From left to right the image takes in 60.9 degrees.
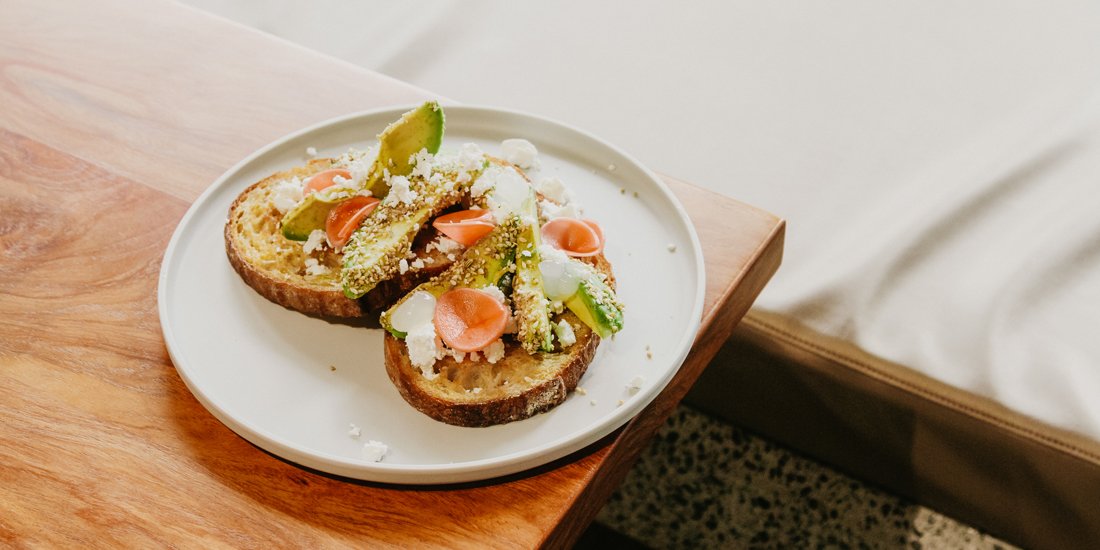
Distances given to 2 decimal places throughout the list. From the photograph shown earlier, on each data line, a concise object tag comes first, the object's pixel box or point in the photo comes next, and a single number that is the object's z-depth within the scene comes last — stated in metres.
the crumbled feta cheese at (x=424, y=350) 1.03
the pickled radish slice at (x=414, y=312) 1.06
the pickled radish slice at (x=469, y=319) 1.03
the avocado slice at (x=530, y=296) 1.03
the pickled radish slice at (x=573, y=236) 1.17
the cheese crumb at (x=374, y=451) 0.97
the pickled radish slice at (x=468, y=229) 1.14
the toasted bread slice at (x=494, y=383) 1.00
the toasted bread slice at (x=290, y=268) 1.14
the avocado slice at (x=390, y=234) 1.09
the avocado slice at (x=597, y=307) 1.05
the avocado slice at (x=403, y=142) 1.20
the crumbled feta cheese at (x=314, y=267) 1.16
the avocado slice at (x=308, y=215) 1.18
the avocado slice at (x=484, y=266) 1.09
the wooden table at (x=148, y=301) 0.96
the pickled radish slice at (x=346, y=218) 1.17
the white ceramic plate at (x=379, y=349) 0.99
